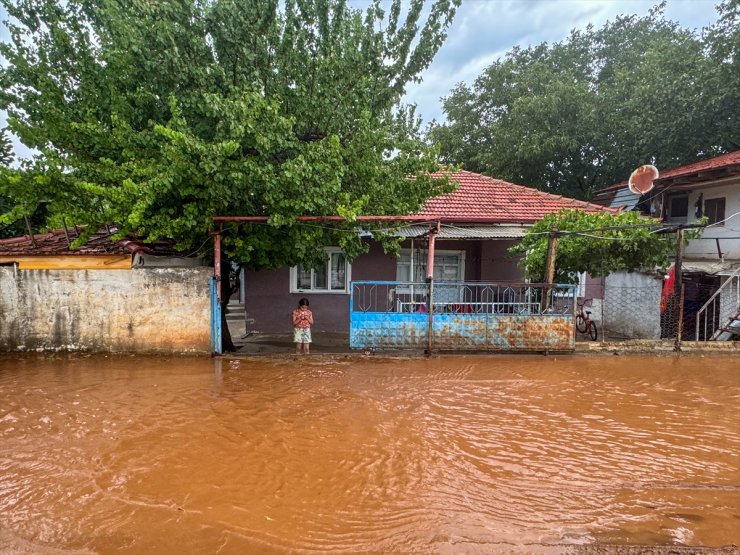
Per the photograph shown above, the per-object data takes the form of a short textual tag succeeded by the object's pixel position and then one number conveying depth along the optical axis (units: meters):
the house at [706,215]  11.42
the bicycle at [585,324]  11.78
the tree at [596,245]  9.84
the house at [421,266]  12.31
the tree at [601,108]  15.82
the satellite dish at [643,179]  14.08
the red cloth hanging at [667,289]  11.47
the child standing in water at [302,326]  9.41
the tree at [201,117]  7.59
